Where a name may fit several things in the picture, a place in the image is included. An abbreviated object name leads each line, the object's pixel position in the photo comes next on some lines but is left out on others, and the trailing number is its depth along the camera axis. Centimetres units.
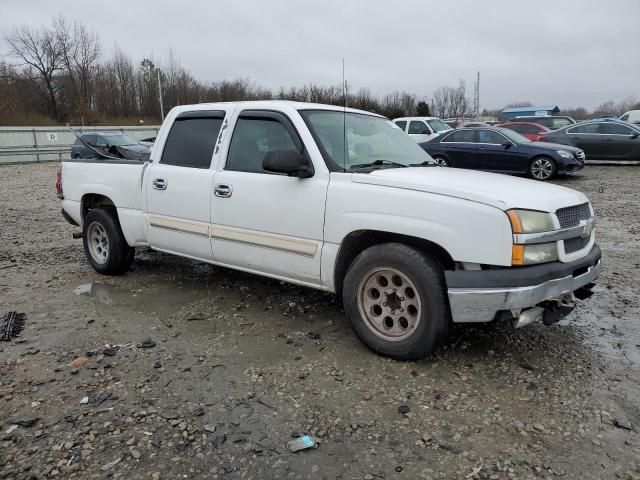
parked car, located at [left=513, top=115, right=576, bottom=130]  2286
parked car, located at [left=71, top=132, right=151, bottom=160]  1862
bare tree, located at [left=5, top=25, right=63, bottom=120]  5281
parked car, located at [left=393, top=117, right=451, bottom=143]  1747
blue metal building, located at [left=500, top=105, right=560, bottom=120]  5873
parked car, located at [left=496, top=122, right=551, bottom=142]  1826
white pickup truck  321
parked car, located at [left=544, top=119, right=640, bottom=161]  1598
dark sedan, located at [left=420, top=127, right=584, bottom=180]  1326
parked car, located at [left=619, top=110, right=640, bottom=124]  3084
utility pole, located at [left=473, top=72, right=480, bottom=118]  8312
